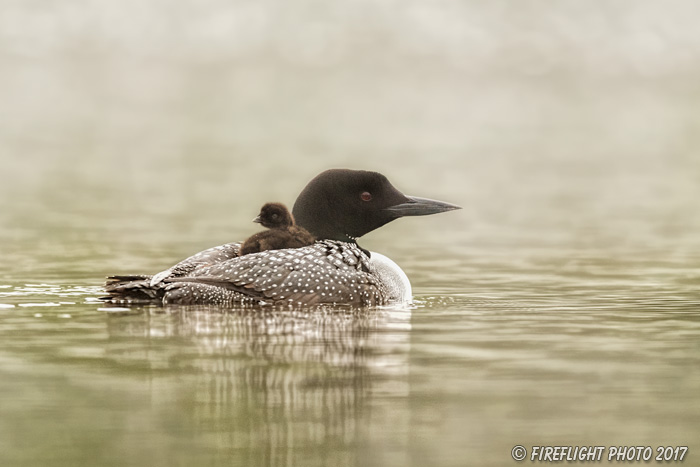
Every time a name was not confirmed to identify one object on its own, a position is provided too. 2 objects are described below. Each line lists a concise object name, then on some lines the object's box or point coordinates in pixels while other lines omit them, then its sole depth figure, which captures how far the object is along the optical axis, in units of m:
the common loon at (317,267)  15.20
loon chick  15.87
